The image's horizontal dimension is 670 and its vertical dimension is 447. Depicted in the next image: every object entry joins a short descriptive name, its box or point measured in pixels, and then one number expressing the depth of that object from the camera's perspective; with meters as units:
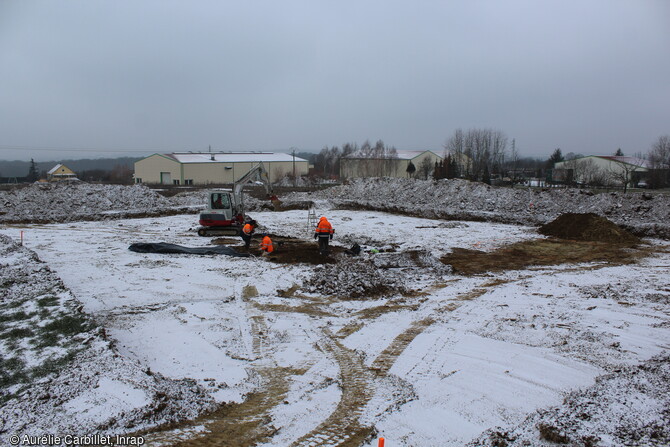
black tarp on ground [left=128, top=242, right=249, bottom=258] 15.19
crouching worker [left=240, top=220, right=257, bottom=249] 16.25
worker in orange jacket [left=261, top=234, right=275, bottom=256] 15.09
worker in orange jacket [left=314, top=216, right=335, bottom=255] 15.15
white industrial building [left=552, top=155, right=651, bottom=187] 43.38
